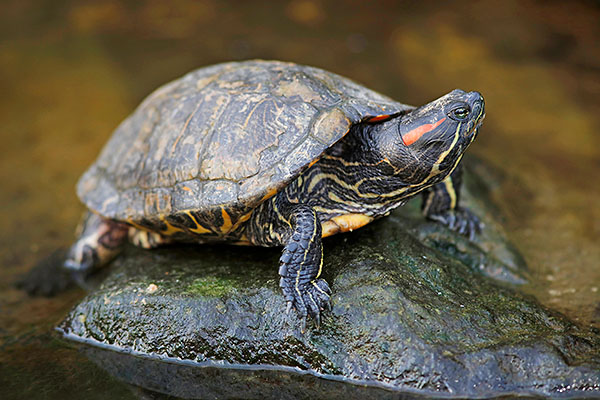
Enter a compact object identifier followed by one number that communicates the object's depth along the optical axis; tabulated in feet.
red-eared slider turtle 16.02
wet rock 13.85
